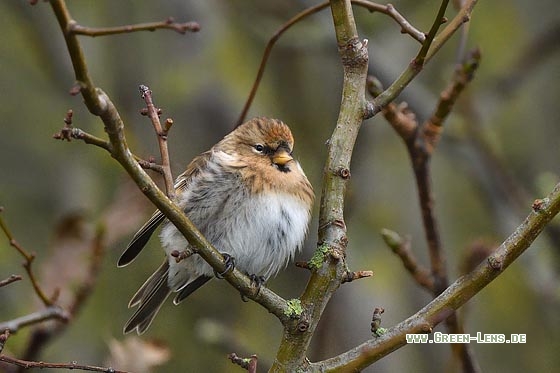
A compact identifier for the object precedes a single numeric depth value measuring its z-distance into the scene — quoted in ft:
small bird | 26.17
